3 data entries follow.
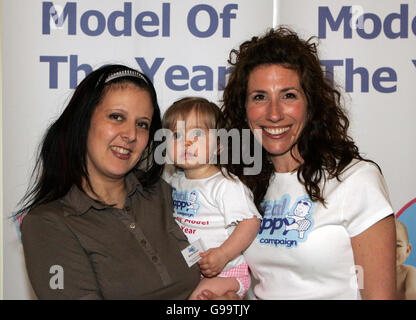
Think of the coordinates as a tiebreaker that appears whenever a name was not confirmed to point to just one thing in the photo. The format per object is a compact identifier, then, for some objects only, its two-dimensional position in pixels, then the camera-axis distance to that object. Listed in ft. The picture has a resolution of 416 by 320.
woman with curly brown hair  5.97
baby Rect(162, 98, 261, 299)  6.87
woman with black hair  5.57
